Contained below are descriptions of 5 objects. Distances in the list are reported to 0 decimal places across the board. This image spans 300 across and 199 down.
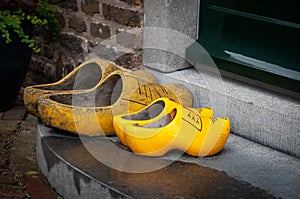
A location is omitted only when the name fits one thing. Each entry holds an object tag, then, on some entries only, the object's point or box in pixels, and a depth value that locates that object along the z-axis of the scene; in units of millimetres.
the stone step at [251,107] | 2805
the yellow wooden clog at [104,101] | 2869
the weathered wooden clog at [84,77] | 3220
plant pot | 3842
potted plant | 3718
